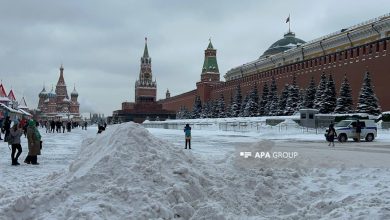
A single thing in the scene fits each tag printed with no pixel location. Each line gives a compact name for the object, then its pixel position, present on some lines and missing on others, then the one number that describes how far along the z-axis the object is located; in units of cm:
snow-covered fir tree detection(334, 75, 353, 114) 4438
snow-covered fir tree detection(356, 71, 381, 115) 4116
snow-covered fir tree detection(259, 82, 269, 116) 5891
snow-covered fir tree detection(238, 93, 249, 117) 6388
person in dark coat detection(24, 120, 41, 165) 1214
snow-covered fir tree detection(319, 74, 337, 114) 4600
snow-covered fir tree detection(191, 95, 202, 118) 8329
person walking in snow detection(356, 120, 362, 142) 2375
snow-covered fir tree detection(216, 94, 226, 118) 7188
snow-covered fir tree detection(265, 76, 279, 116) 5478
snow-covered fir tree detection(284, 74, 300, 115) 5158
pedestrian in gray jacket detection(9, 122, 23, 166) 1222
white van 2403
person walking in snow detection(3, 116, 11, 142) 1934
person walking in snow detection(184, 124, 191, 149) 1861
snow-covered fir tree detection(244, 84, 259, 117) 6066
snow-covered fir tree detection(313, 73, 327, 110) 4666
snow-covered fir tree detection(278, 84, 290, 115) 5325
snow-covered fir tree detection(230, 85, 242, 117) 6644
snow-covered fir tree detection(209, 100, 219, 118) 7394
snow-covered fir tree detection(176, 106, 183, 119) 9750
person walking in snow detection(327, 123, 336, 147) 2041
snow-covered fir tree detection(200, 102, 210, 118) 7719
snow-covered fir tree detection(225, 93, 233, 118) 6905
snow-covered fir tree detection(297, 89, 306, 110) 5009
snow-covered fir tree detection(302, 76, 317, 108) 4919
